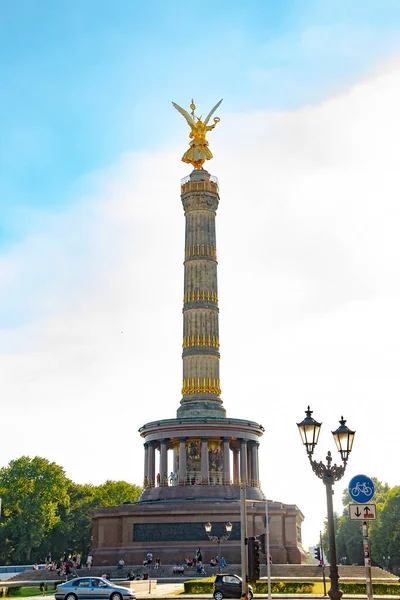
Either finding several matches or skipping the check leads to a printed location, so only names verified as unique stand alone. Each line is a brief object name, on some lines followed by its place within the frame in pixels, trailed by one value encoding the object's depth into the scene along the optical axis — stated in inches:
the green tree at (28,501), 2682.1
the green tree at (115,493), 3206.4
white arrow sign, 509.4
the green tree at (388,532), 2824.8
